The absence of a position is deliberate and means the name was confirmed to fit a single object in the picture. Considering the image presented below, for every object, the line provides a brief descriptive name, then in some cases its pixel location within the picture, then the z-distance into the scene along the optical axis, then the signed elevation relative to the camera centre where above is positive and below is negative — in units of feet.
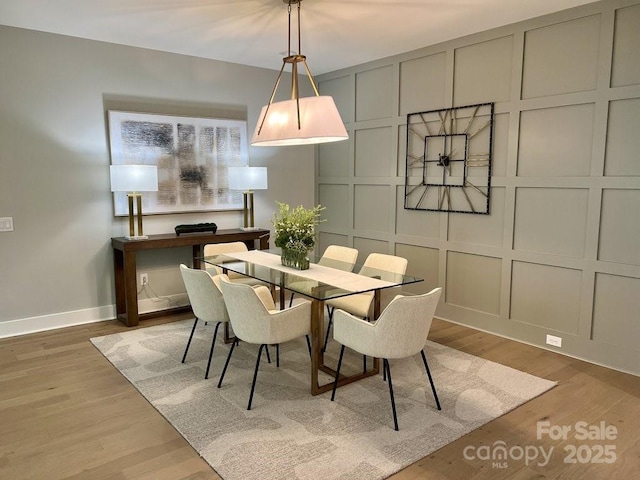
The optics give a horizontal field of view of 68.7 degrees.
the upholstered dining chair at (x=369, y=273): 11.44 -2.15
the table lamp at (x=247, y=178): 16.61 +0.20
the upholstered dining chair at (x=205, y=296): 10.50 -2.59
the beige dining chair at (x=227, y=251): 12.85 -2.03
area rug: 7.82 -4.51
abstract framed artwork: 15.23 +0.99
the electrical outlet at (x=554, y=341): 12.55 -4.16
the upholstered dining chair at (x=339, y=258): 12.07 -2.06
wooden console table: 14.42 -2.16
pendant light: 9.71 +1.35
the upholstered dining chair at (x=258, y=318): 9.05 -2.68
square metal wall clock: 13.87 +0.79
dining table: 9.68 -2.11
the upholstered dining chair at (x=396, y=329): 8.41 -2.70
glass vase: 11.50 -1.84
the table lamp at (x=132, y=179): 14.07 +0.13
